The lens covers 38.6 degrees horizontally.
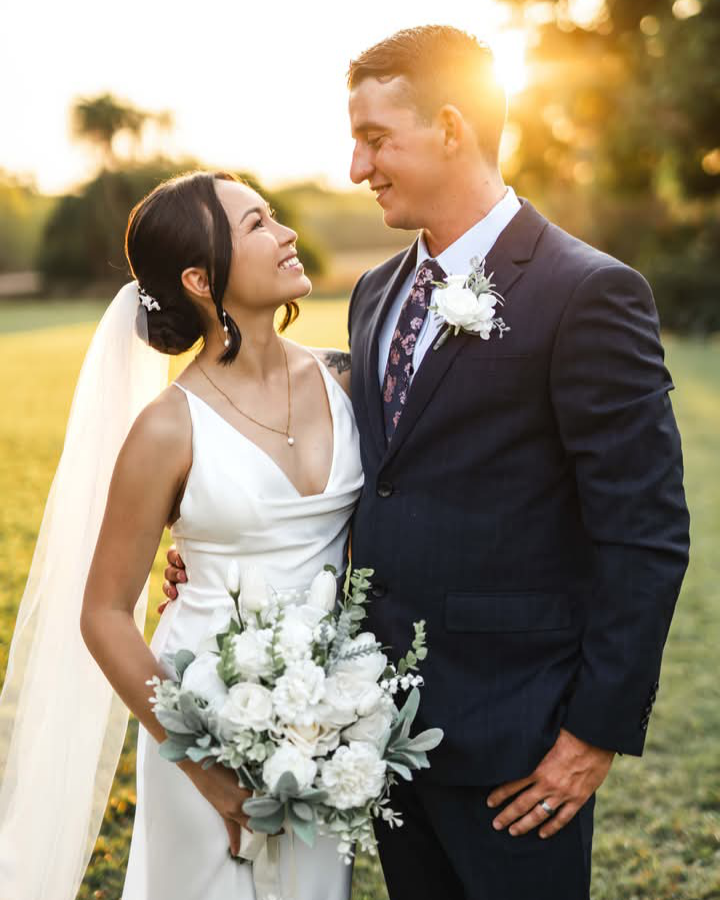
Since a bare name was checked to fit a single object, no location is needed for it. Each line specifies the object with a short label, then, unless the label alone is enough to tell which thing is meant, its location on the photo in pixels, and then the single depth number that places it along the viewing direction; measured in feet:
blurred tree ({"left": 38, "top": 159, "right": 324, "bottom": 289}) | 181.37
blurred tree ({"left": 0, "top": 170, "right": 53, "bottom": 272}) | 201.36
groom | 7.79
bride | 8.48
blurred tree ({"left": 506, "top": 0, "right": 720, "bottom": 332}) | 78.33
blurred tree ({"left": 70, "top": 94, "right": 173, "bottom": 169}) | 187.83
